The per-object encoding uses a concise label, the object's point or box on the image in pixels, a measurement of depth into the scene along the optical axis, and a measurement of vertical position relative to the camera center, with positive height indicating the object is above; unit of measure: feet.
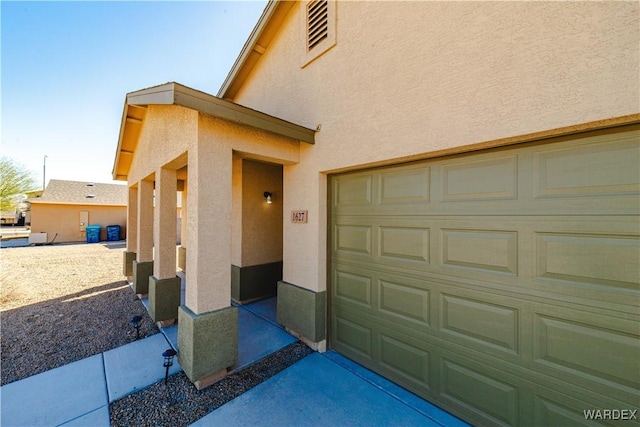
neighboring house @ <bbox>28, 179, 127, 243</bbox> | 62.18 +1.08
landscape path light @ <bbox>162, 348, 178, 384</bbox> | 10.80 -6.52
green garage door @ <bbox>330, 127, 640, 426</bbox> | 6.85 -2.29
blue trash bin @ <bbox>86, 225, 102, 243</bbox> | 63.05 -4.85
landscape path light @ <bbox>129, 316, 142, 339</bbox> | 14.58 -6.83
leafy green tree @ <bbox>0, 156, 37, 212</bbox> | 70.03 +9.42
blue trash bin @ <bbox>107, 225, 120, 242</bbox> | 66.69 -5.08
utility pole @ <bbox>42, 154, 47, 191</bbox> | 133.67 +25.55
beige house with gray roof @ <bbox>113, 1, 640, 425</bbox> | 6.93 +0.62
